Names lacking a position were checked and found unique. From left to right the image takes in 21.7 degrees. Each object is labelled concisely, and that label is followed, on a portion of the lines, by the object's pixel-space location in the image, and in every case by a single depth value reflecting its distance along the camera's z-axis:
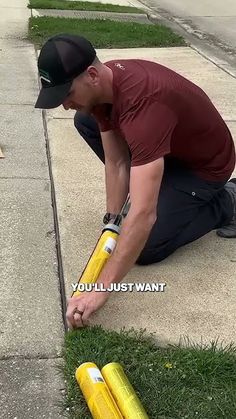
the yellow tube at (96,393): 2.11
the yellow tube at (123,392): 2.11
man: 2.55
